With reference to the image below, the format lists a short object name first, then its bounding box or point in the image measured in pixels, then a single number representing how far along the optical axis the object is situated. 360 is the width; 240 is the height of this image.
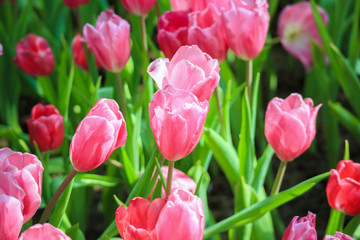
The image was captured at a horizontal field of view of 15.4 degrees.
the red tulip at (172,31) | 1.23
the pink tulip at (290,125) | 1.18
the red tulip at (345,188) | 1.16
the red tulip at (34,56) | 1.45
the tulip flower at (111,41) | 1.26
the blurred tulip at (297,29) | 1.74
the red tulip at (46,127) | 1.29
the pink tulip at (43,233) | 1.02
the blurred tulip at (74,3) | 1.41
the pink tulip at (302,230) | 1.08
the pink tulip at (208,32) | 1.21
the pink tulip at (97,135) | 1.07
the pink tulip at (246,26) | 1.22
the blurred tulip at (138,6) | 1.30
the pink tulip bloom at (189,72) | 1.10
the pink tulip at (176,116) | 1.06
